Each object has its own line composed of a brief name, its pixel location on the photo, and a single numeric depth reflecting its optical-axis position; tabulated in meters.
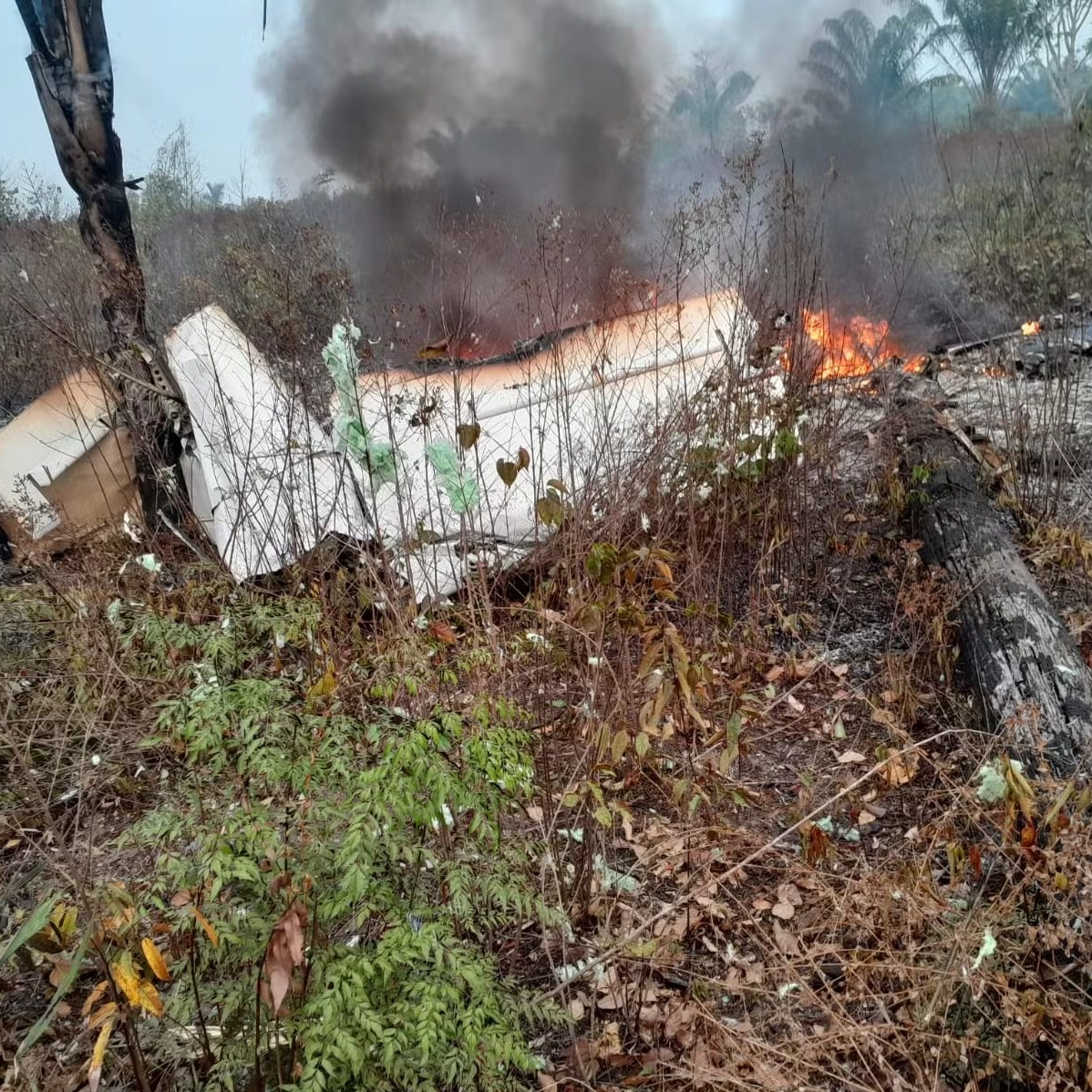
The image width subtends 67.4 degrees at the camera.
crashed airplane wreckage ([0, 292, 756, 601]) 4.01
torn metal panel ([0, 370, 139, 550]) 5.47
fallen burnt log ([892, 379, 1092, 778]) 2.77
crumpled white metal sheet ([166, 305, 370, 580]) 4.22
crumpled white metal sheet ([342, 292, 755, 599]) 4.04
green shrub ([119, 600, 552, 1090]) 1.52
